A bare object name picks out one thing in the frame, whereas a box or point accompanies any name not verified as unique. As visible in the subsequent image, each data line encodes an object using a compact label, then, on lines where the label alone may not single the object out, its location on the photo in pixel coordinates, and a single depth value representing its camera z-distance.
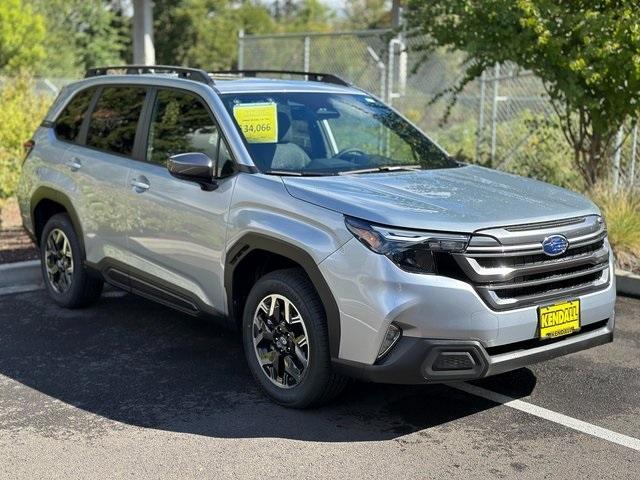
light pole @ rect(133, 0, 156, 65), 22.81
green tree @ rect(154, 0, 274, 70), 44.59
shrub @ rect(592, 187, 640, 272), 7.79
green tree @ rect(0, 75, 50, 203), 10.46
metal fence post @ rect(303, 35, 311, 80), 13.48
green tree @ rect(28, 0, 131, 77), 39.75
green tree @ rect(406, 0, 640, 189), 7.73
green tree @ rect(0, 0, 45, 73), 30.97
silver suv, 4.07
